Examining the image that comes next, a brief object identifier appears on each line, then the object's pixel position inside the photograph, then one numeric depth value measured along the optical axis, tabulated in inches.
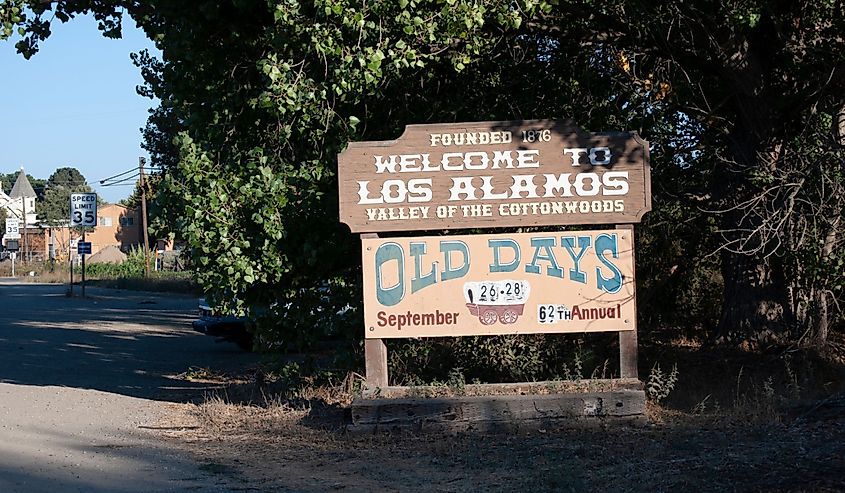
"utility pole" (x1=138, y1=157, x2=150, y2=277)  2026.3
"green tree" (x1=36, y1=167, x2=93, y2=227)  4857.3
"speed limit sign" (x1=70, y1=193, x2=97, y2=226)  1471.5
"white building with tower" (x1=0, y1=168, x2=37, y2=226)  5300.2
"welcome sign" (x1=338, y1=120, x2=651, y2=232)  420.2
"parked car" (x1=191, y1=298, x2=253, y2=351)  789.9
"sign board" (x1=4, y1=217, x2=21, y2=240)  2859.3
